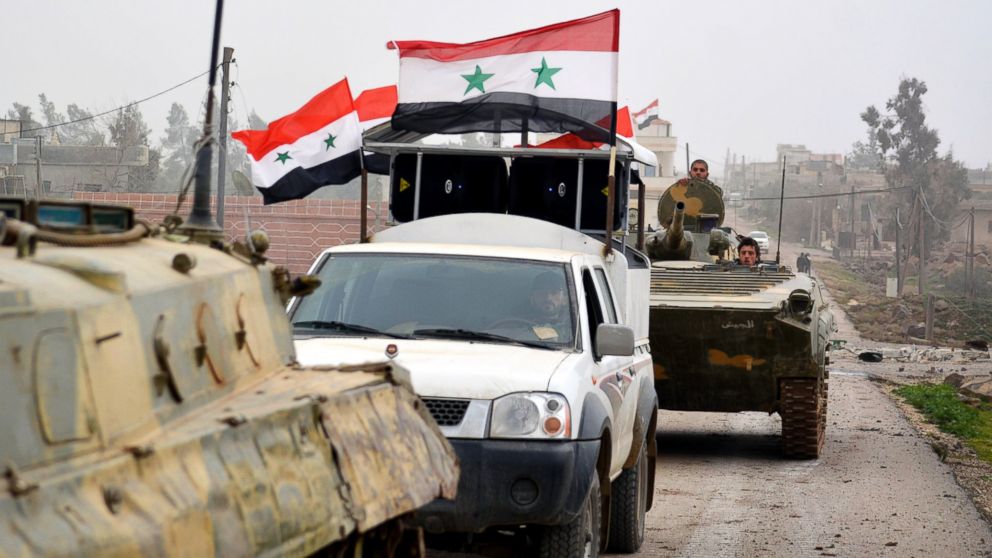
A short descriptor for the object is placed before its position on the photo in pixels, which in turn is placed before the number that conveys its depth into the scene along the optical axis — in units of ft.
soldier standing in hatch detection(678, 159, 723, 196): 65.62
